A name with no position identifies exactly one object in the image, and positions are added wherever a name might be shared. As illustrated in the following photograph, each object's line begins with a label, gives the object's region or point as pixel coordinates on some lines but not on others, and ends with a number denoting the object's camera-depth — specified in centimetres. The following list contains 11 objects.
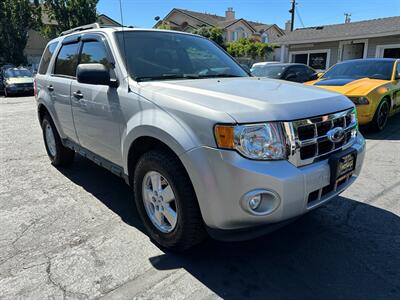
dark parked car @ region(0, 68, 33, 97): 1856
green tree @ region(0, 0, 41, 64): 2748
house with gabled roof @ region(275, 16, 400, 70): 2105
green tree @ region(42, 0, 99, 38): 2933
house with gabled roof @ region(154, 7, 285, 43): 4384
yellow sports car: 667
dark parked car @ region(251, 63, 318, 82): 1079
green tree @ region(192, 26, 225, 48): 3519
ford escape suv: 224
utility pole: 3412
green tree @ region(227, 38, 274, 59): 3531
